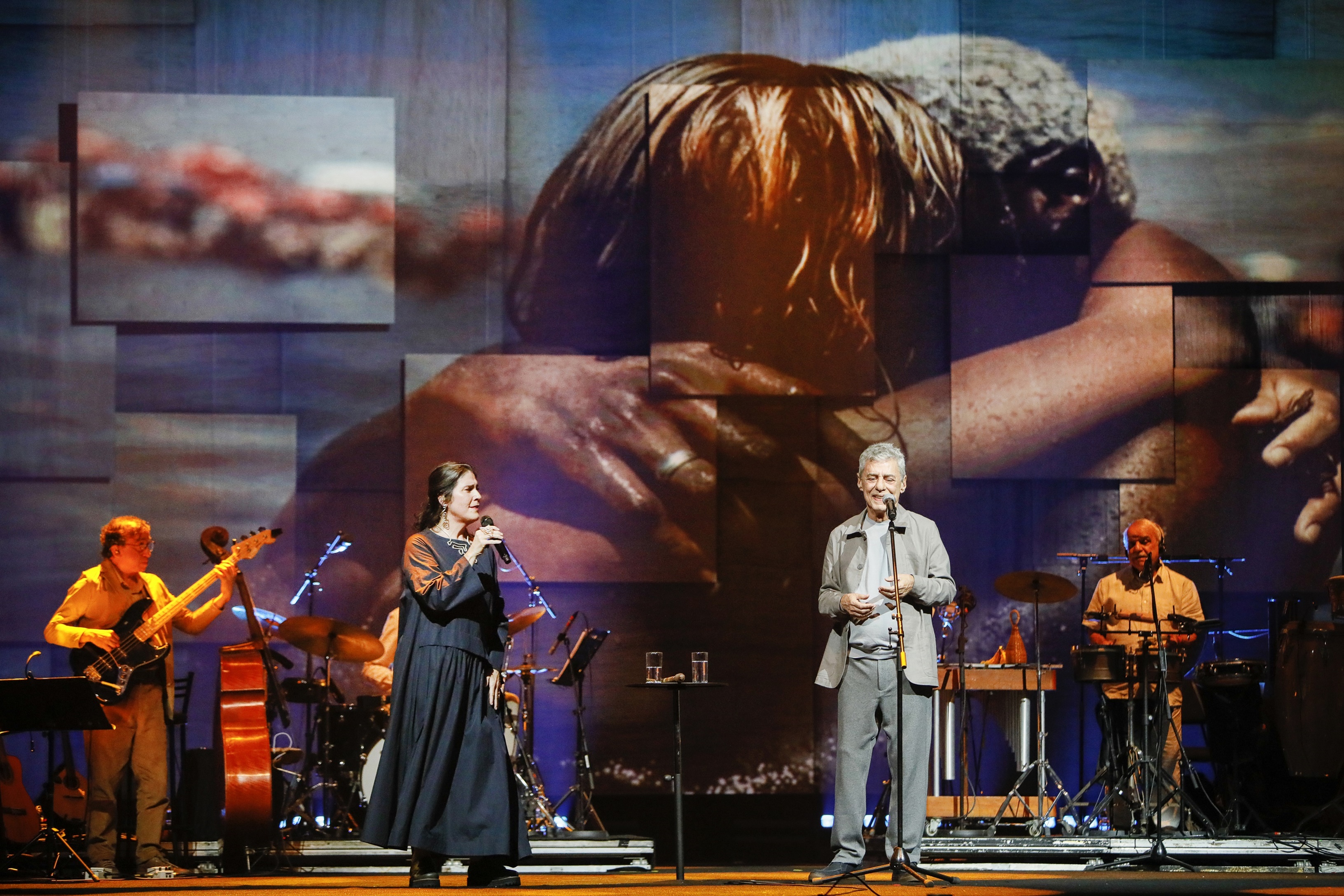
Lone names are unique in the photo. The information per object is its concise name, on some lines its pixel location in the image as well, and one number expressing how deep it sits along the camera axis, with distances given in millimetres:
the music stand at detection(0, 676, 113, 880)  11937
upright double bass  12734
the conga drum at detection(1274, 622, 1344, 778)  14375
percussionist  14461
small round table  11773
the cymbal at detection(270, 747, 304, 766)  14203
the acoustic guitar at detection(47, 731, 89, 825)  14578
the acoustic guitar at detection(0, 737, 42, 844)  13875
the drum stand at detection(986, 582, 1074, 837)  14266
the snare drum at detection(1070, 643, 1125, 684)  14117
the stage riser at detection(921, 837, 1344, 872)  12719
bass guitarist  13078
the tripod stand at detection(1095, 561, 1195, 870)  12305
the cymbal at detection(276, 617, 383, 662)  14484
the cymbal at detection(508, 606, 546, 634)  14367
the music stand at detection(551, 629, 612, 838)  14547
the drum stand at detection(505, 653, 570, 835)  14531
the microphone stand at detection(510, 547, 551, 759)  14961
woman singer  9750
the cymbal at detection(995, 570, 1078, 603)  14766
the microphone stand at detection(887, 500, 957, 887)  9734
